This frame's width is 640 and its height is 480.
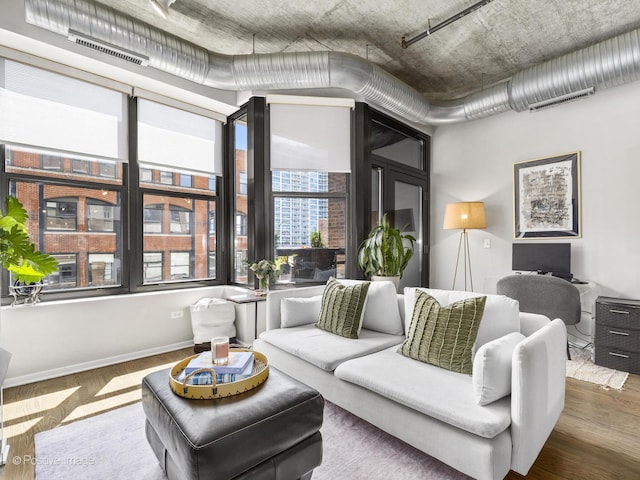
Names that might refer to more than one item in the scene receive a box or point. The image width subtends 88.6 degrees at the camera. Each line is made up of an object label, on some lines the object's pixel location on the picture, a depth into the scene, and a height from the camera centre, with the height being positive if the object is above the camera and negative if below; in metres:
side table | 3.51 -0.83
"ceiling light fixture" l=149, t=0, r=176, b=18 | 2.14 +1.58
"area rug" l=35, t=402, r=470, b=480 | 1.68 -1.20
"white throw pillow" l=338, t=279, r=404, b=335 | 2.64 -0.59
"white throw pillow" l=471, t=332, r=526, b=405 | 1.52 -0.63
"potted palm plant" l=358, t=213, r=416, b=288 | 3.70 -0.18
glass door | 4.62 +0.35
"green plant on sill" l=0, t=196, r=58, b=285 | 1.86 -0.05
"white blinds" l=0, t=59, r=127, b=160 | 2.86 +1.21
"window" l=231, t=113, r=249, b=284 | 4.13 +0.43
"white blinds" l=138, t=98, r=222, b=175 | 3.66 +1.20
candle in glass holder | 1.76 -0.61
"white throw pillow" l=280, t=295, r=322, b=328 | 2.88 -0.64
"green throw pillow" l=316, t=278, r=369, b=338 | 2.57 -0.57
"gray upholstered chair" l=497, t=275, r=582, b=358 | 3.09 -0.56
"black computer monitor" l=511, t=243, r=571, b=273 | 3.65 -0.22
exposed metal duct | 2.48 +1.64
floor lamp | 4.19 +0.29
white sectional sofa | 1.46 -0.79
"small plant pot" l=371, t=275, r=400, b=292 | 3.70 -0.45
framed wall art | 3.76 +0.50
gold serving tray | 1.53 -0.70
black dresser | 2.94 -0.89
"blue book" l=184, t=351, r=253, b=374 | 1.66 -0.66
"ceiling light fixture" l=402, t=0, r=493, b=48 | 2.70 +1.93
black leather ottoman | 1.25 -0.80
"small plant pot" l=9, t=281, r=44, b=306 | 2.84 -0.46
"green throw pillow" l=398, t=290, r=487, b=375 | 1.87 -0.57
